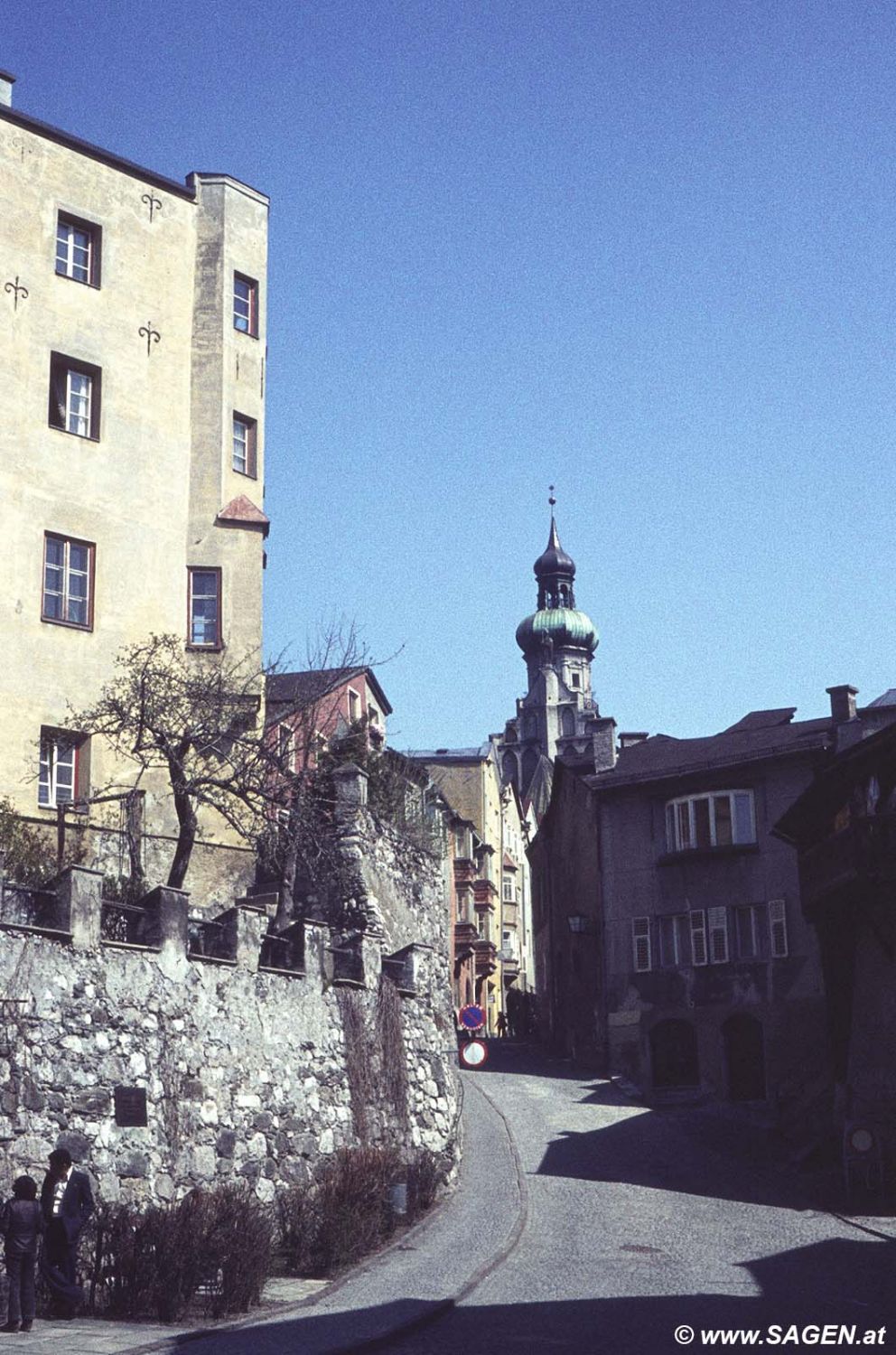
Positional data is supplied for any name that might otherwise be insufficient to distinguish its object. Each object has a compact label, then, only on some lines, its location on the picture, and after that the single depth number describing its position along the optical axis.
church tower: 164.88
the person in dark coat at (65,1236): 16.58
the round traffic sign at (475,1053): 27.95
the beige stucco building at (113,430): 32.44
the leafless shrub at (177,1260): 16.97
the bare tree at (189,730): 28.67
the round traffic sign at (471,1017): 28.95
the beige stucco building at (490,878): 68.94
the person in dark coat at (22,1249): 15.74
